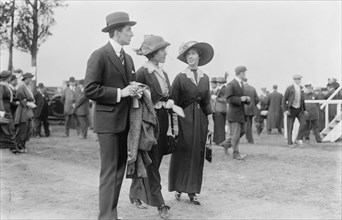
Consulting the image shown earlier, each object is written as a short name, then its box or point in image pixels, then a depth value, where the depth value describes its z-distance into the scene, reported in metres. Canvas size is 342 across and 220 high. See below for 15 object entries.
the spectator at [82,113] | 15.91
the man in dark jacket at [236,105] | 10.38
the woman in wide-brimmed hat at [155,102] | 5.57
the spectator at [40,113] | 16.39
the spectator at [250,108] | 14.11
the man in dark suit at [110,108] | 4.69
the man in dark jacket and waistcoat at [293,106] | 13.08
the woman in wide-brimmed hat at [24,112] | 11.09
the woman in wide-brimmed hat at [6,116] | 10.91
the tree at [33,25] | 18.47
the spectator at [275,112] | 18.84
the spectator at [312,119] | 15.34
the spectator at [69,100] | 16.92
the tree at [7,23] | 17.78
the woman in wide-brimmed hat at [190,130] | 6.29
